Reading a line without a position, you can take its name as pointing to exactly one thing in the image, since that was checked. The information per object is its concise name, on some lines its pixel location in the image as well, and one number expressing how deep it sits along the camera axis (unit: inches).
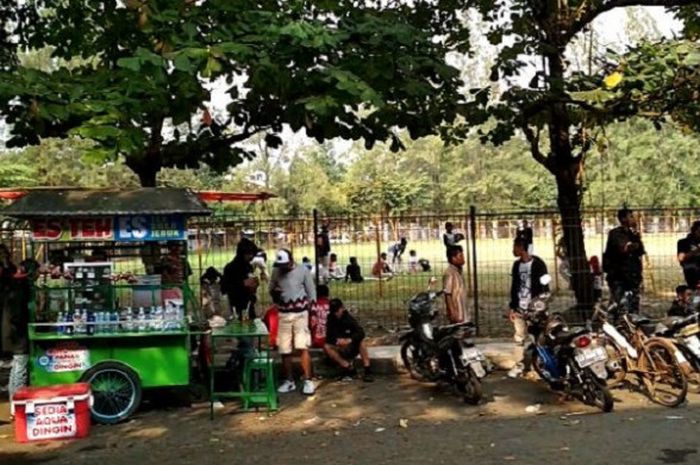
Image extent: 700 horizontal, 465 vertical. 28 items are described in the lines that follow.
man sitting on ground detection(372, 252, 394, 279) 809.3
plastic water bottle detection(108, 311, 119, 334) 328.2
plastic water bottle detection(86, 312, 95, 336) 325.4
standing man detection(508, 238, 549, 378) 388.5
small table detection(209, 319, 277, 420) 325.1
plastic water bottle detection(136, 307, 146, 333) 329.7
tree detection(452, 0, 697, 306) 440.5
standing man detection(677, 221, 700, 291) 443.8
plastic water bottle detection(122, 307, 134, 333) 329.1
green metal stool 337.4
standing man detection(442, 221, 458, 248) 633.0
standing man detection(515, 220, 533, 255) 409.1
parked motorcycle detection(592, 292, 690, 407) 329.4
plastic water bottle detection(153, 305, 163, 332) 330.6
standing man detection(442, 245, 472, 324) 386.3
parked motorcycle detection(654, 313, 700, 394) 338.3
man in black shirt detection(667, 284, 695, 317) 379.9
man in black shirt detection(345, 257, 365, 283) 894.4
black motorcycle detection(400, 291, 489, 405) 342.0
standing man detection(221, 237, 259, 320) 477.7
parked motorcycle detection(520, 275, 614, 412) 322.0
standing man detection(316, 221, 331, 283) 552.1
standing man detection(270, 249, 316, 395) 375.2
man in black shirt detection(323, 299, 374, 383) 394.3
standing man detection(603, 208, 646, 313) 439.5
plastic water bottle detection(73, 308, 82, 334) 324.5
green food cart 324.8
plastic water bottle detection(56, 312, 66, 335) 322.9
